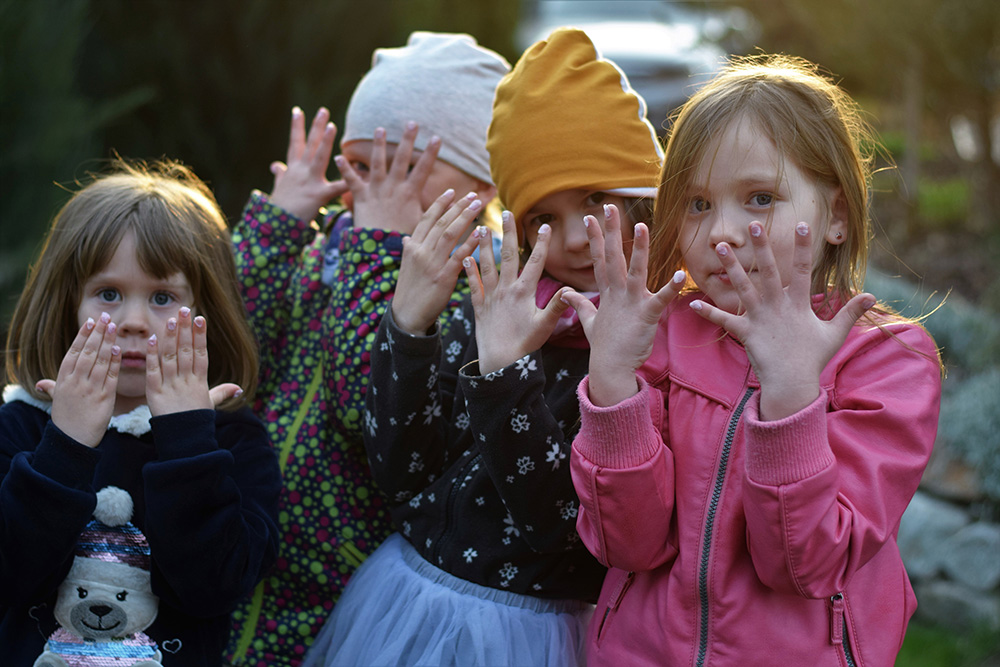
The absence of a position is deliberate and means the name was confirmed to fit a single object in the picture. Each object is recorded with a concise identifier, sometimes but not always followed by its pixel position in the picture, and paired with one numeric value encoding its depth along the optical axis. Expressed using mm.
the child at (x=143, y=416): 1832
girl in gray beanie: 2303
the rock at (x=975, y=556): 3420
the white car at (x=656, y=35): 10422
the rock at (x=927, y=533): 3568
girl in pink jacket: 1535
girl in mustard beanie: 1856
